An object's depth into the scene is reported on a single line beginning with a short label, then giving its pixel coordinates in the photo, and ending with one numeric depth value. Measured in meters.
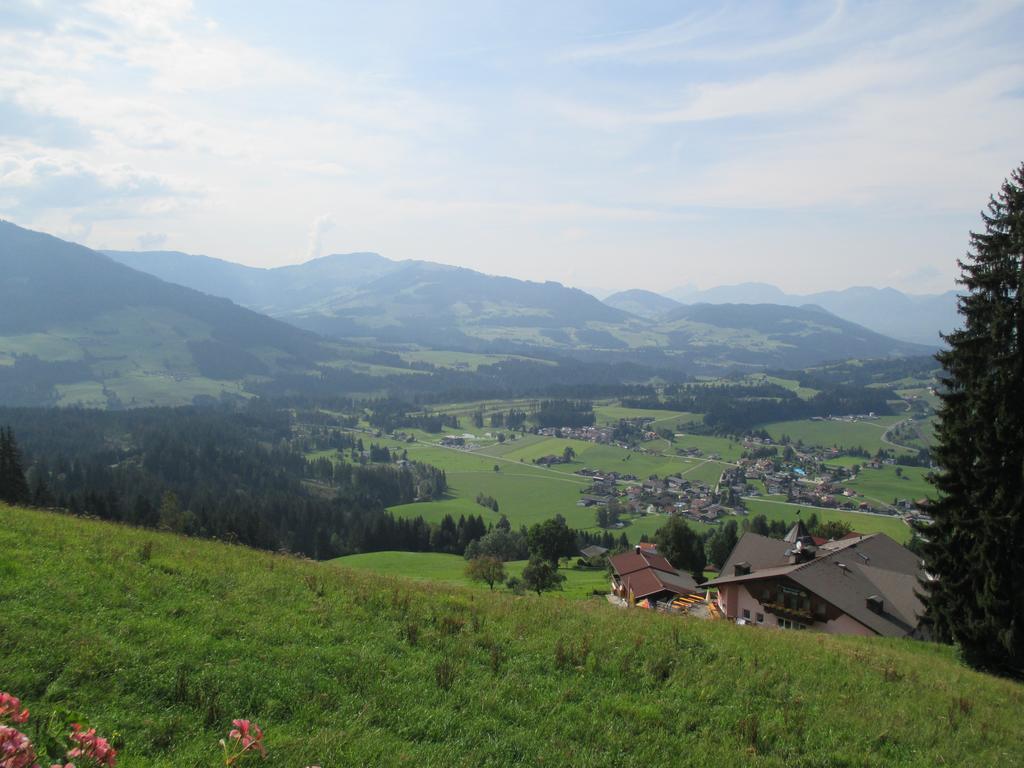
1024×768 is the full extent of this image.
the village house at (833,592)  34.22
